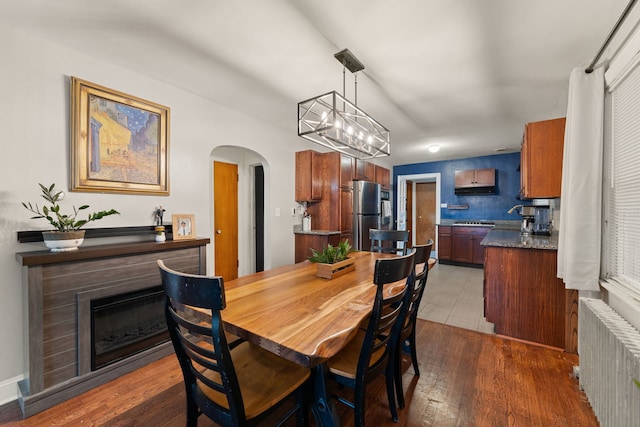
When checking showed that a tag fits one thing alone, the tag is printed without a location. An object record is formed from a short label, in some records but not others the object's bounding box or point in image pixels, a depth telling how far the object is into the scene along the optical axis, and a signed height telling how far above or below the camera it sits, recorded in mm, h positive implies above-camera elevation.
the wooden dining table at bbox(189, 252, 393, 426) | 956 -474
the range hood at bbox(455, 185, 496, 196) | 5871 +456
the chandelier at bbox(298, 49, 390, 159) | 1990 +692
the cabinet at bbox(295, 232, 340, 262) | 3900 -478
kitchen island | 2311 -776
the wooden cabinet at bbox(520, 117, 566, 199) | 2551 +528
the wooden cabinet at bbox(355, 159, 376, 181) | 4880 +770
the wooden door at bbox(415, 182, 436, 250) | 7398 -19
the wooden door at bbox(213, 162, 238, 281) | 4117 -133
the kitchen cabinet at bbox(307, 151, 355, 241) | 4199 +195
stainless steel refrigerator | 4562 -33
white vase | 1736 -205
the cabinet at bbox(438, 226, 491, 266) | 5520 -742
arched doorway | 4434 -21
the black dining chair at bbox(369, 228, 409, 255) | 2898 -289
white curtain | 1853 +225
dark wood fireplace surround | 1642 -660
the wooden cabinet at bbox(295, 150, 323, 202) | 4098 +519
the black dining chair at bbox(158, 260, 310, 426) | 918 -747
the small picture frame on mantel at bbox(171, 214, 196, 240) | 2480 -158
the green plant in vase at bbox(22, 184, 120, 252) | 1743 -102
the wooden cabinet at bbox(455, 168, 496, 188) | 5777 +733
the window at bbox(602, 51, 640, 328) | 1545 +92
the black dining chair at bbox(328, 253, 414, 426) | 1182 -750
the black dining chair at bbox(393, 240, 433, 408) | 1532 -715
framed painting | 2004 +563
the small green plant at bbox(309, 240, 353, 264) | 1942 -336
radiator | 1118 -764
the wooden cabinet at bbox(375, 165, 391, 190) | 5652 +751
